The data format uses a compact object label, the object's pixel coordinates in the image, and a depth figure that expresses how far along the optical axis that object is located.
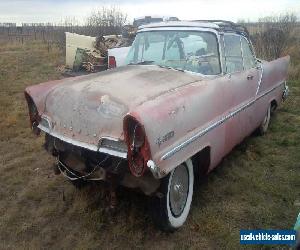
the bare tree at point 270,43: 8.89
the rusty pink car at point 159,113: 1.97
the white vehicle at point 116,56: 5.56
